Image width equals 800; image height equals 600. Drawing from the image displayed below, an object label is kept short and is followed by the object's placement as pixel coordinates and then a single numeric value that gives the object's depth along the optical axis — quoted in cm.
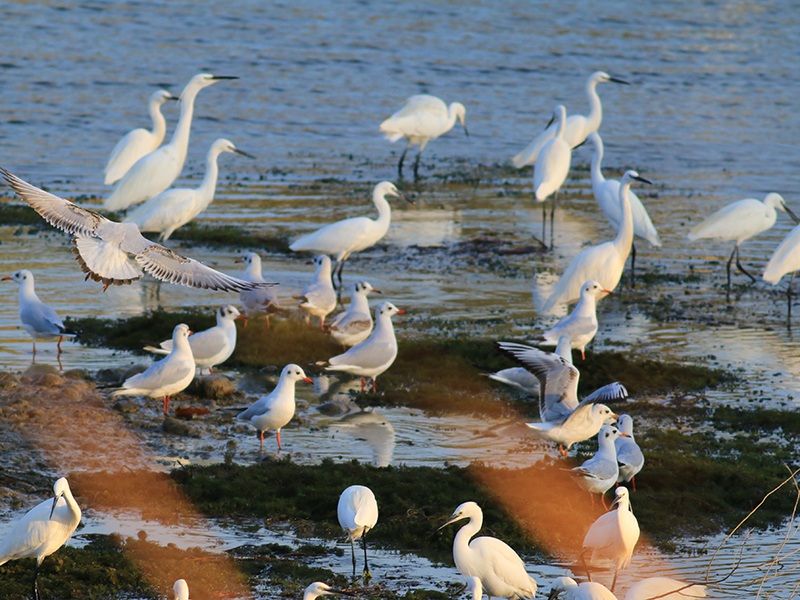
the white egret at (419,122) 4425
